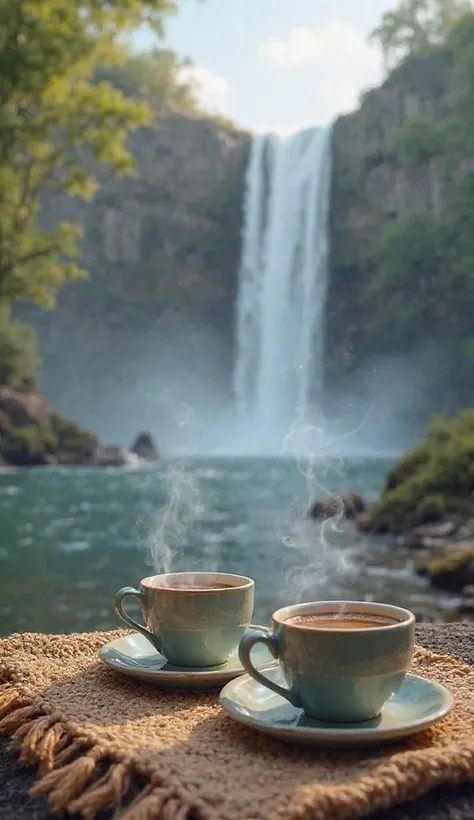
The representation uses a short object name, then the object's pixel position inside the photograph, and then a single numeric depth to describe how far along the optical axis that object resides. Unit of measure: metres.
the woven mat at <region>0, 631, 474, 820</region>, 0.88
